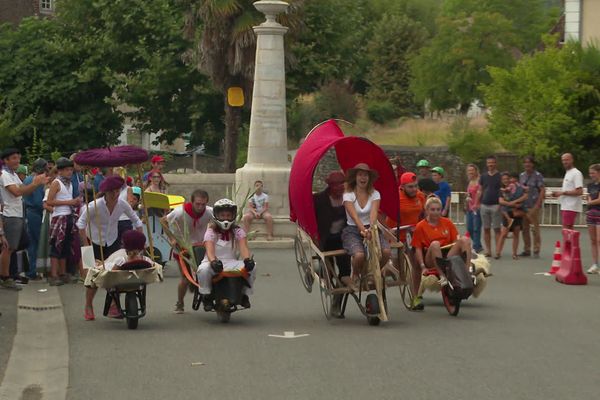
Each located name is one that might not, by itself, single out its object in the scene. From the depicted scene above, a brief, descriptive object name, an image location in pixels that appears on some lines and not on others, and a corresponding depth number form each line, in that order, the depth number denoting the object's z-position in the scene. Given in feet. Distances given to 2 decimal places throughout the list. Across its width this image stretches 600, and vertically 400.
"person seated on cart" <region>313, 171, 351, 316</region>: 49.70
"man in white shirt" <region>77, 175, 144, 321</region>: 49.98
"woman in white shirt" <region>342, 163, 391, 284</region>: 48.21
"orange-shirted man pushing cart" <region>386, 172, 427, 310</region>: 55.21
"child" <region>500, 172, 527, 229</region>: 79.66
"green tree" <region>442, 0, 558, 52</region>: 280.72
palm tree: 128.98
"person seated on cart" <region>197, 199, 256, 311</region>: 47.29
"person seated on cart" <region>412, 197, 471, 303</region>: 51.19
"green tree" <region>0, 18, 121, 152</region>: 170.60
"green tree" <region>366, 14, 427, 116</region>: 268.82
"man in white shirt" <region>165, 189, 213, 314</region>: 50.08
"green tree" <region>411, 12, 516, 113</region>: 238.89
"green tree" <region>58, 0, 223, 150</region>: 164.76
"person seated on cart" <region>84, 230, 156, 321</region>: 46.52
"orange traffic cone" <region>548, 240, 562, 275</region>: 69.46
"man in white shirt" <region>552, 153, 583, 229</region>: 71.41
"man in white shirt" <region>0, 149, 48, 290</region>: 57.52
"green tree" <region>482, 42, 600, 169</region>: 124.57
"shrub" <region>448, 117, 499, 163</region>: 136.98
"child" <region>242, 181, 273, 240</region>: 90.02
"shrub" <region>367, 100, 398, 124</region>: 241.96
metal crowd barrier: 111.75
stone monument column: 93.76
